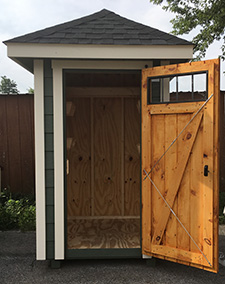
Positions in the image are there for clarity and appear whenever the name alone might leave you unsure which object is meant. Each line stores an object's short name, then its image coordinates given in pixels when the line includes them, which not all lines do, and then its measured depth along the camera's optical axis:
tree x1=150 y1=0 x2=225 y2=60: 5.40
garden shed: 2.09
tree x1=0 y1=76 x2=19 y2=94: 40.75
